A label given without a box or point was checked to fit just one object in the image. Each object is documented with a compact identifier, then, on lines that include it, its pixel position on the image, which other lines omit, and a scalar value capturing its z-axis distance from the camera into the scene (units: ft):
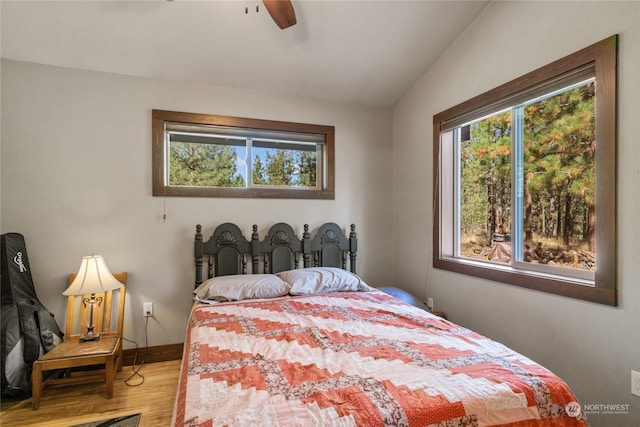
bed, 3.40
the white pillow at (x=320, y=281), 8.70
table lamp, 7.37
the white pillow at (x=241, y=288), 8.02
